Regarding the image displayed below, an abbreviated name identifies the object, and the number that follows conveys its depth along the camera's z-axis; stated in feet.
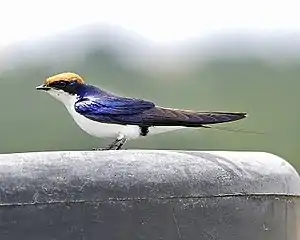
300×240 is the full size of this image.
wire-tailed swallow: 25.59
